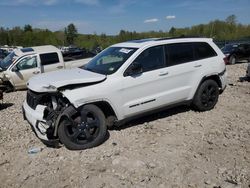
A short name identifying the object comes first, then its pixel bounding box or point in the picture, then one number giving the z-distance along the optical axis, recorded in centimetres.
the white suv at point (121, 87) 333
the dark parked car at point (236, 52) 1275
